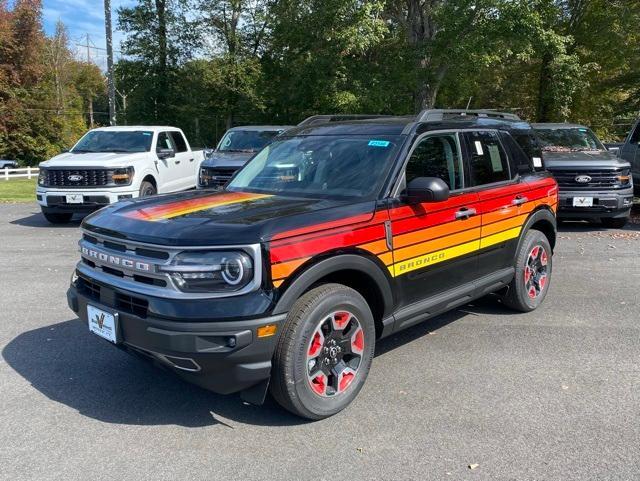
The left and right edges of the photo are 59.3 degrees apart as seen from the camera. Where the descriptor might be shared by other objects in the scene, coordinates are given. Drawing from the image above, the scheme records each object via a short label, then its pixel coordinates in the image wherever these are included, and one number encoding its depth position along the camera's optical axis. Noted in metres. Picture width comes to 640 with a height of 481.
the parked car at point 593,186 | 10.18
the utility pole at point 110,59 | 20.70
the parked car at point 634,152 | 11.91
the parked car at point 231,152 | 11.03
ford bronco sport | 3.09
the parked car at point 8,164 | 34.49
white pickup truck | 10.53
